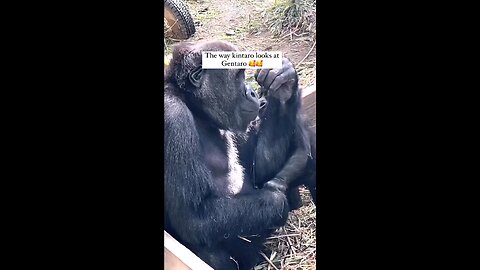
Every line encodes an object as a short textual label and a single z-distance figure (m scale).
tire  3.85
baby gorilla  4.00
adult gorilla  3.75
